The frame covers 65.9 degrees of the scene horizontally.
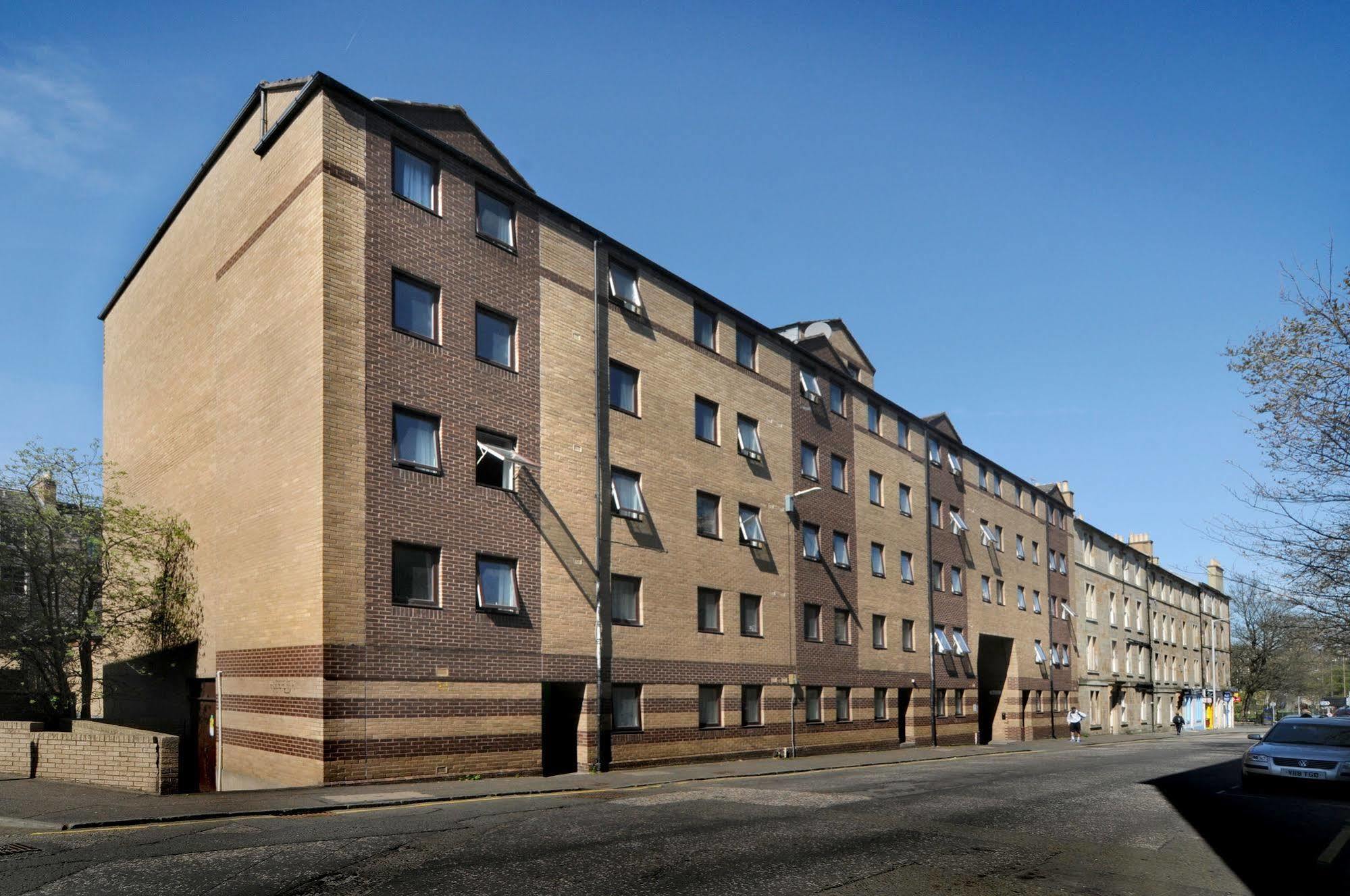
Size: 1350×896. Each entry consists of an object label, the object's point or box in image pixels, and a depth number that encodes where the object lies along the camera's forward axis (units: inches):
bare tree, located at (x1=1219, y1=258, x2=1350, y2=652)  588.1
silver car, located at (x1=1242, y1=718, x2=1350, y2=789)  742.5
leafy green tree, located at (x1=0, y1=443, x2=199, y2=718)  1000.2
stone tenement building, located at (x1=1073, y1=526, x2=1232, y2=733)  2551.7
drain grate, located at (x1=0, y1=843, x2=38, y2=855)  424.5
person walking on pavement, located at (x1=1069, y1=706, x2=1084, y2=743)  1934.1
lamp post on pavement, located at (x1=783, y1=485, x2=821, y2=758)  1250.0
